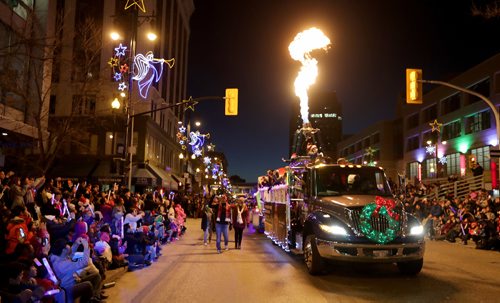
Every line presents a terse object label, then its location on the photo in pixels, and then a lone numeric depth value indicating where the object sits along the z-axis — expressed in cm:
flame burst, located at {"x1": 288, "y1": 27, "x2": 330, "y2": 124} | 1984
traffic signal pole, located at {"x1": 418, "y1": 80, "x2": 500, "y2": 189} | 1888
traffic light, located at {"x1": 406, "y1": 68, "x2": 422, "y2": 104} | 1723
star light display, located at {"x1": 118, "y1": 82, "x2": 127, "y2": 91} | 2637
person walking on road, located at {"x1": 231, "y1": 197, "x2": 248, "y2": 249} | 1686
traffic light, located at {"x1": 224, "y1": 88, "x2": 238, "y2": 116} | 1969
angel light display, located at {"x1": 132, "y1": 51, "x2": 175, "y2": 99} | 2384
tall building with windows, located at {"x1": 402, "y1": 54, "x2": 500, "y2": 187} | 4475
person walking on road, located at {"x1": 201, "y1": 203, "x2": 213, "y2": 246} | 1833
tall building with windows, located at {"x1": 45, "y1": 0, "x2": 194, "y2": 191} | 3450
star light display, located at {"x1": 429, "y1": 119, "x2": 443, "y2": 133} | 5120
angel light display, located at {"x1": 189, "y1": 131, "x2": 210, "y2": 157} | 4791
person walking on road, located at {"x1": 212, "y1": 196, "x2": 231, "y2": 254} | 1593
